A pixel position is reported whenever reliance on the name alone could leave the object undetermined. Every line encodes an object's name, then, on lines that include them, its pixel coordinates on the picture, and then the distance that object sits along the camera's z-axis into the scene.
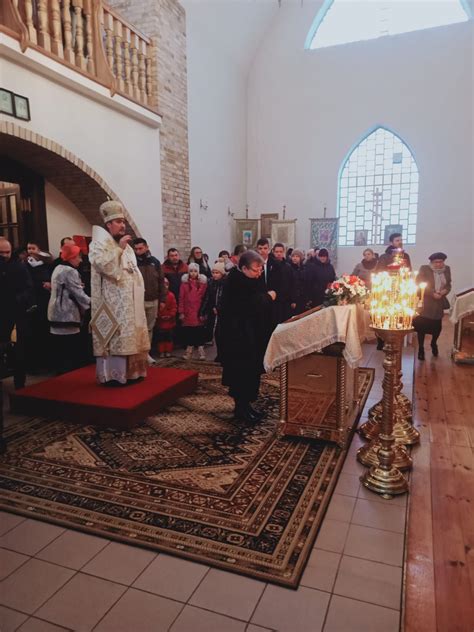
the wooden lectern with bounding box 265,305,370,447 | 3.50
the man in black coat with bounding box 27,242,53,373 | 5.87
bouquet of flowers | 3.85
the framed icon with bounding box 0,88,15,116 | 5.27
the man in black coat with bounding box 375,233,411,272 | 6.77
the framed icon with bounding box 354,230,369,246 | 12.91
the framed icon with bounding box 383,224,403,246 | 12.54
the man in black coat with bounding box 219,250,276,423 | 4.02
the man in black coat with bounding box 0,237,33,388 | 4.39
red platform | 4.06
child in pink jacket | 6.60
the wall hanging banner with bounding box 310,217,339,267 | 12.77
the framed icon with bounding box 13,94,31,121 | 5.48
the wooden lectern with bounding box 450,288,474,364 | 6.33
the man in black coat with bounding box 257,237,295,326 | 6.22
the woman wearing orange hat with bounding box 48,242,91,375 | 5.38
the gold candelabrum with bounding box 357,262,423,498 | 2.90
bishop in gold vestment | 4.22
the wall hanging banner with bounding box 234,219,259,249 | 12.59
